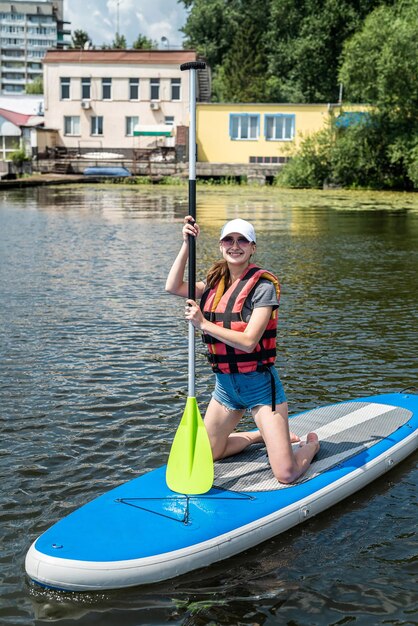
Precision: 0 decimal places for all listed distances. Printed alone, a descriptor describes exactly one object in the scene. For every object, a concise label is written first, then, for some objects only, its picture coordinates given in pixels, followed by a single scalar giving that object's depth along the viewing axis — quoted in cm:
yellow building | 5166
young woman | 520
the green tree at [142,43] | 10744
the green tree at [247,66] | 6831
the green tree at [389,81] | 3969
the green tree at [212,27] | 7144
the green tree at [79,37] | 11725
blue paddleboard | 441
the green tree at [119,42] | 10684
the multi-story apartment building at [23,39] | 17525
